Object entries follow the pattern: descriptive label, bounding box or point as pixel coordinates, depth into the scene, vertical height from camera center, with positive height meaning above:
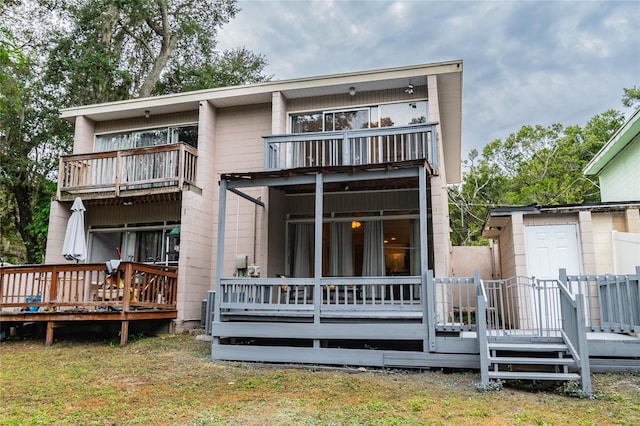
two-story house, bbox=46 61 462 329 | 10.22 +2.53
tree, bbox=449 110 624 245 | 24.98 +6.68
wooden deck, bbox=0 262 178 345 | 9.07 -0.21
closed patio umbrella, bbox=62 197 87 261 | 9.89 +0.95
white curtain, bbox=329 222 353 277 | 10.94 +0.84
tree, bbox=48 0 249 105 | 18.61 +11.10
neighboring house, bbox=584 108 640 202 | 11.70 +3.54
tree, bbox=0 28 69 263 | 16.81 +4.95
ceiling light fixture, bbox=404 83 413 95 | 10.66 +4.45
